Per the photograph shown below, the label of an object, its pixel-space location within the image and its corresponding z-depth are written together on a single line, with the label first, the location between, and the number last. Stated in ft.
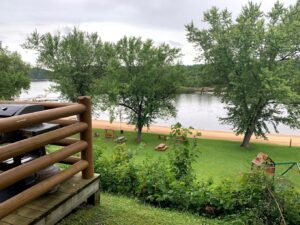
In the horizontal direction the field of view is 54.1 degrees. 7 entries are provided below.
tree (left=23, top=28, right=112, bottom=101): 86.22
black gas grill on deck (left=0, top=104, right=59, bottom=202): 8.78
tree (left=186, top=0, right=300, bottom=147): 60.29
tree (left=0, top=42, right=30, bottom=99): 76.54
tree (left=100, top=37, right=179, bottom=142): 73.92
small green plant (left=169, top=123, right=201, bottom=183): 16.25
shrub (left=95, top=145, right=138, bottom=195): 16.39
